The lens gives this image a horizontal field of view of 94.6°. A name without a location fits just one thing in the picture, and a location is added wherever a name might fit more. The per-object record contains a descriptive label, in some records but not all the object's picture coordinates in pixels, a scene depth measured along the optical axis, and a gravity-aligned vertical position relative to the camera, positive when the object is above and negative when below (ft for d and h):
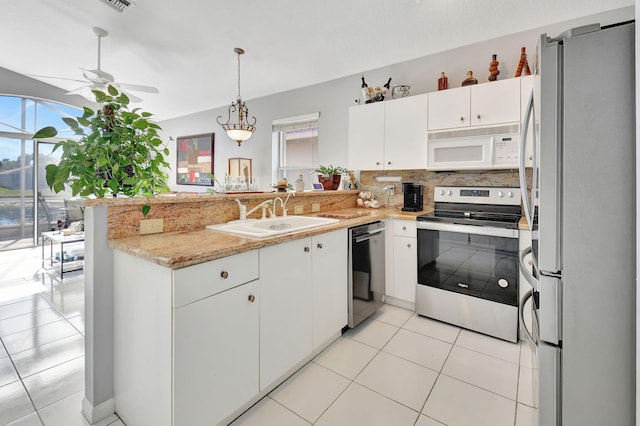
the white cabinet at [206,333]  3.99 -1.89
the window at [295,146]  14.28 +3.38
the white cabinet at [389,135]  9.73 +2.72
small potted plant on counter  11.52 +1.33
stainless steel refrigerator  3.11 -0.16
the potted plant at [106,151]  4.65 +1.00
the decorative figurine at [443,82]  9.87 +4.36
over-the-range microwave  8.32 +1.90
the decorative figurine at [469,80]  9.21 +4.15
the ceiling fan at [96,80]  11.20 +5.22
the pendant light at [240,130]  11.51 +3.24
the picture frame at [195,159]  19.36 +3.60
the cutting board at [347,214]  8.85 -0.06
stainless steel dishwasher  7.80 -1.65
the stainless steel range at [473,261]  7.43 -1.33
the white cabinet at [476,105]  8.15 +3.14
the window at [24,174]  17.61 +2.30
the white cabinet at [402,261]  8.96 -1.52
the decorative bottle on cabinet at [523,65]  8.45 +4.23
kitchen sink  5.72 -0.32
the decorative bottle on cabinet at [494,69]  9.02 +4.40
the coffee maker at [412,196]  10.07 +0.56
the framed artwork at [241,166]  16.80 +2.63
